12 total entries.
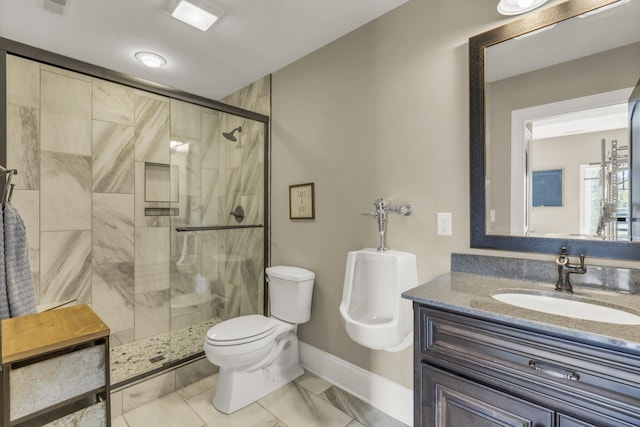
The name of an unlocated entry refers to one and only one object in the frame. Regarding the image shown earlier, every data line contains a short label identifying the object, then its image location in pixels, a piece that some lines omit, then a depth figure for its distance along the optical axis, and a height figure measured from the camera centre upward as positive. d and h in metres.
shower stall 2.27 +0.07
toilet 1.78 -0.79
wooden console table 0.91 -0.50
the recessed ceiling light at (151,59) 2.30 +1.17
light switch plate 1.59 -0.06
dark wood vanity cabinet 0.78 -0.48
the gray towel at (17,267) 1.04 -0.18
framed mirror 1.18 +0.35
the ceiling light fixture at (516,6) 1.32 +0.89
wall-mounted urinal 1.47 -0.46
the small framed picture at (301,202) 2.26 +0.08
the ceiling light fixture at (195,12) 1.71 +1.15
